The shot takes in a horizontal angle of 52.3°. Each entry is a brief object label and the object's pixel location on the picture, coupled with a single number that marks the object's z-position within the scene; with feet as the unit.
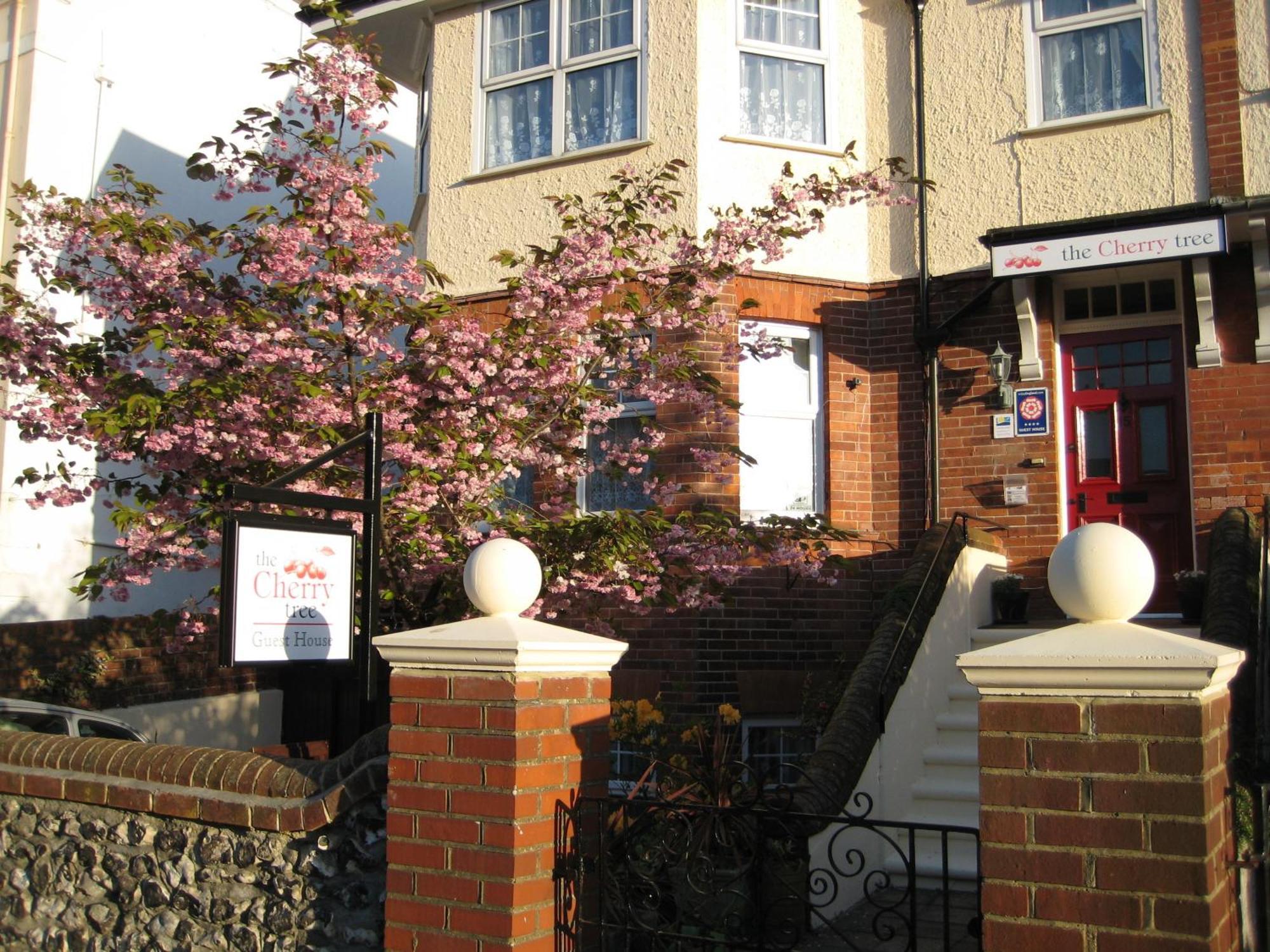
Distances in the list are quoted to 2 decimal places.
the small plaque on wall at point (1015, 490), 32.60
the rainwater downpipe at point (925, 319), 33.53
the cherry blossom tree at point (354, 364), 22.31
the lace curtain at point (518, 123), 37.73
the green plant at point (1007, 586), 30.50
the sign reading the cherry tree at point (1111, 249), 29.30
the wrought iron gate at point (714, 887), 13.73
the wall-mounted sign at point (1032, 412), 32.58
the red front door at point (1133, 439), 32.04
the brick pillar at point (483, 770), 13.56
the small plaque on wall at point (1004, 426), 32.94
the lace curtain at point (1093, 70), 33.27
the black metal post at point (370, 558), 18.25
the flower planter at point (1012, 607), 30.53
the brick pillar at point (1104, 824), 10.33
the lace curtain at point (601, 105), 36.35
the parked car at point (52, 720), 28.84
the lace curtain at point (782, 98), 35.96
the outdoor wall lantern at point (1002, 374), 32.71
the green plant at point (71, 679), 37.63
